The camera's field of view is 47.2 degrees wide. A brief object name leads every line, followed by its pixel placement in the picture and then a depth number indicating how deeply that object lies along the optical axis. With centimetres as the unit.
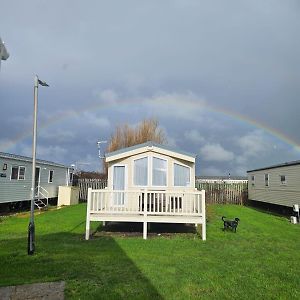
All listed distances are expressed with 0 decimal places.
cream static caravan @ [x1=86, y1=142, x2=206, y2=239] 1484
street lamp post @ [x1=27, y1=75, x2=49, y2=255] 888
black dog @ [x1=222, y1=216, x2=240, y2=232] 1329
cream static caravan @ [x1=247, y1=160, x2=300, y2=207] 2059
